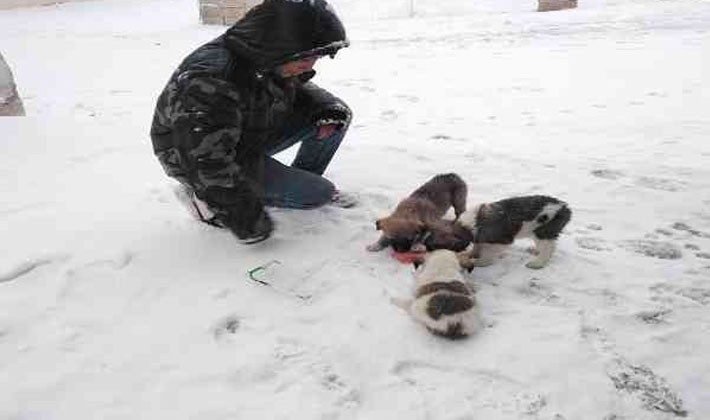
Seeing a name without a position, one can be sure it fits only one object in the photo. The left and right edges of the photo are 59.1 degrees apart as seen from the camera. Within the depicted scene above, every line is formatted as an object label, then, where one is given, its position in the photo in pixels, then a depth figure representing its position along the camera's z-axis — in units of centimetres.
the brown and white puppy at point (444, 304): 247
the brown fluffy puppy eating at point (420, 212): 319
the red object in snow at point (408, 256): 310
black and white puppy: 298
